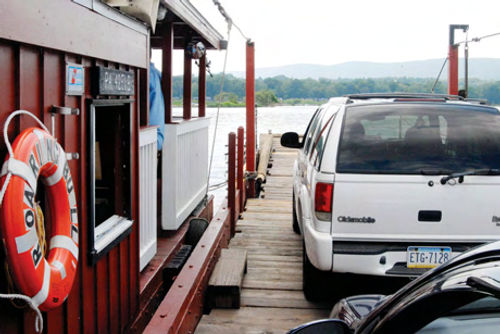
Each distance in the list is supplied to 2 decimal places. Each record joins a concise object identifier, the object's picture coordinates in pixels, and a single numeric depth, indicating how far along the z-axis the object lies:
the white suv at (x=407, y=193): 4.92
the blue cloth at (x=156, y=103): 7.00
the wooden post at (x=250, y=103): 12.88
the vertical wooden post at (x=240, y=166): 10.40
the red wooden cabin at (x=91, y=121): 3.14
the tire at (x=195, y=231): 7.57
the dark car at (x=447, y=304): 2.03
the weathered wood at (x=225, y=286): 5.54
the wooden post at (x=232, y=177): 8.76
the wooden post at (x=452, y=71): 14.21
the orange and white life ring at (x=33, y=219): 2.74
